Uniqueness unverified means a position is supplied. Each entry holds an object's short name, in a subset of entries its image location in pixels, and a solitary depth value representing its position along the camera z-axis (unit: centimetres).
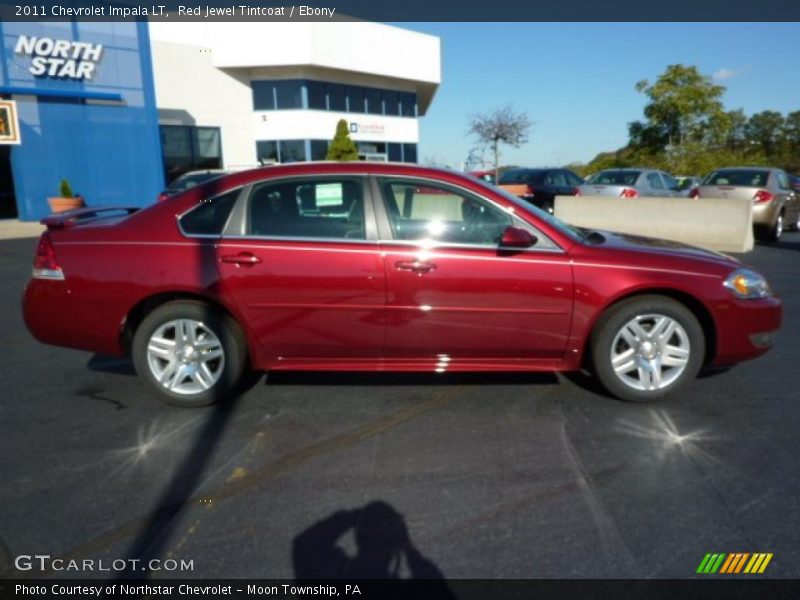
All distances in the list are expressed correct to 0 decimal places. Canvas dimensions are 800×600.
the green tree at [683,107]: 2784
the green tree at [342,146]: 2775
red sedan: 364
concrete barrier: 1109
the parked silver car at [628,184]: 1398
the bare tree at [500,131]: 3684
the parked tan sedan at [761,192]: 1223
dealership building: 1816
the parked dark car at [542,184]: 1631
